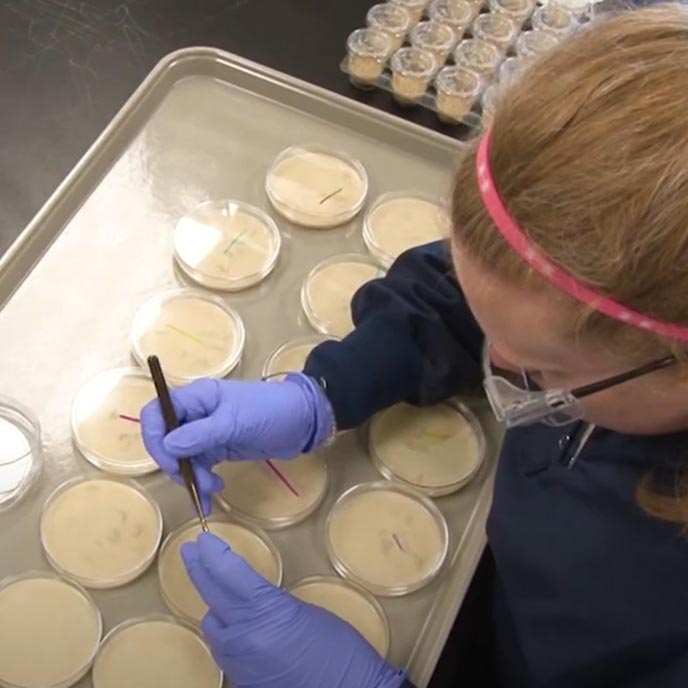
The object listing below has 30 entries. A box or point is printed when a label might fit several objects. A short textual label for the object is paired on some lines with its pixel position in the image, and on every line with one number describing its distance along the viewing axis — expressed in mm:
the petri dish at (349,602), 1188
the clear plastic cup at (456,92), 1637
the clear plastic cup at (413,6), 1761
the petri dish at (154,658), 1128
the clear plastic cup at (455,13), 1751
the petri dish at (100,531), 1184
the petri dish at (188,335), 1359
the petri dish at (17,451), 1227
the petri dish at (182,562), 1179
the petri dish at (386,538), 1222
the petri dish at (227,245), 1443
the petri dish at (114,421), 1262
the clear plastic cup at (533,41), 1718
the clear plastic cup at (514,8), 1775
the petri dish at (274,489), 1252
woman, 687
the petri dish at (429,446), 1305
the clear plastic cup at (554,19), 1753
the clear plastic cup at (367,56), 1660
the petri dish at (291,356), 1378
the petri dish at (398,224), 1509
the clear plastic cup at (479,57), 1682
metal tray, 1224
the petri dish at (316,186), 1523
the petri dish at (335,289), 1425
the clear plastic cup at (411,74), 1648
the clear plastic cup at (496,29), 1735
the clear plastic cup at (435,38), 1704
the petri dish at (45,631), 1109
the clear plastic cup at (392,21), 1711
